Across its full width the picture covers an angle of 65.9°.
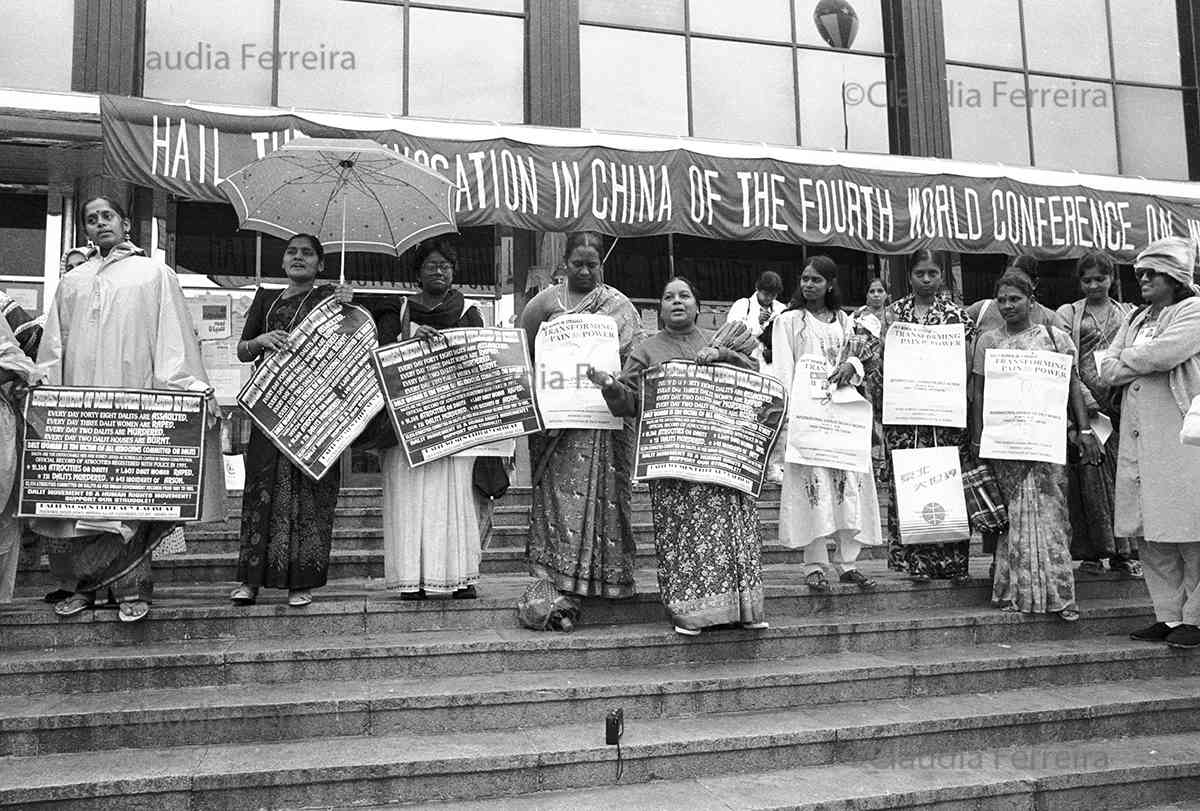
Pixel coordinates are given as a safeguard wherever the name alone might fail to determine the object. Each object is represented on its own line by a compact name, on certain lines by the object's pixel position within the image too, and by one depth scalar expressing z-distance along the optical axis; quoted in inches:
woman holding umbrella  170.9
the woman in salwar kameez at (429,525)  176.4
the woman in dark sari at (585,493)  177.5
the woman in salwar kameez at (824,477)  200.7
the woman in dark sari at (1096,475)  227.8
